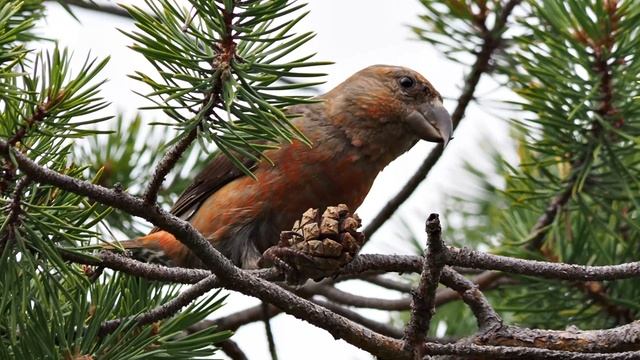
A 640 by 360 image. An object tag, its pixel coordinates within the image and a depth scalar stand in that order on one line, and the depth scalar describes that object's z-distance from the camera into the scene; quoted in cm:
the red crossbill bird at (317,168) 647
